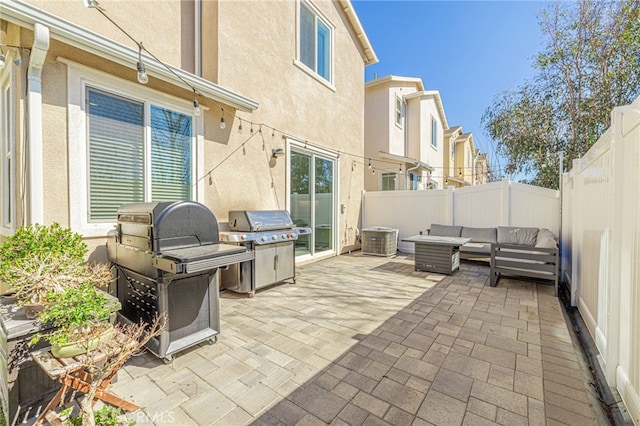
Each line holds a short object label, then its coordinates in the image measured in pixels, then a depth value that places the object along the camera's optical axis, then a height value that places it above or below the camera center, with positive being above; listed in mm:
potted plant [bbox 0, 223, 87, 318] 2150 -461
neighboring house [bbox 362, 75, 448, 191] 11727 +3512
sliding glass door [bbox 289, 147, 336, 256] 7031 +289
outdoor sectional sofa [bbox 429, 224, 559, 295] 5027 -907
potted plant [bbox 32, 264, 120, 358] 1899 -797
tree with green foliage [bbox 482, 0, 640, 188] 7207 +3547
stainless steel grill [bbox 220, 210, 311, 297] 4738 -695
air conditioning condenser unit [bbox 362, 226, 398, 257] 8359 -973
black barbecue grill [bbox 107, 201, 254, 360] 2740 -560
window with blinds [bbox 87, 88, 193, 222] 3709 +816
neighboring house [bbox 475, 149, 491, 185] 21811 +2643
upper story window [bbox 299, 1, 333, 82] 7387 +4673
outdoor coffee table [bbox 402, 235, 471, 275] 6125 -1004
